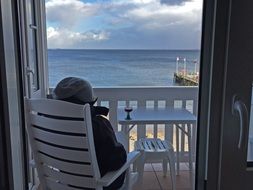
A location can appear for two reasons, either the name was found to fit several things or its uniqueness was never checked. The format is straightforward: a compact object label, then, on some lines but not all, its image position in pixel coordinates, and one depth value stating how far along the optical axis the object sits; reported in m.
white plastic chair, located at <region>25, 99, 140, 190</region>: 1.45
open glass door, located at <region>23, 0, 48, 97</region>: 2.30
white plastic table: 2.38
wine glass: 2.42
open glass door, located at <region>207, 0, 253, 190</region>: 0.72
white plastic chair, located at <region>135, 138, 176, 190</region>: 2.47
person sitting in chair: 1.62
